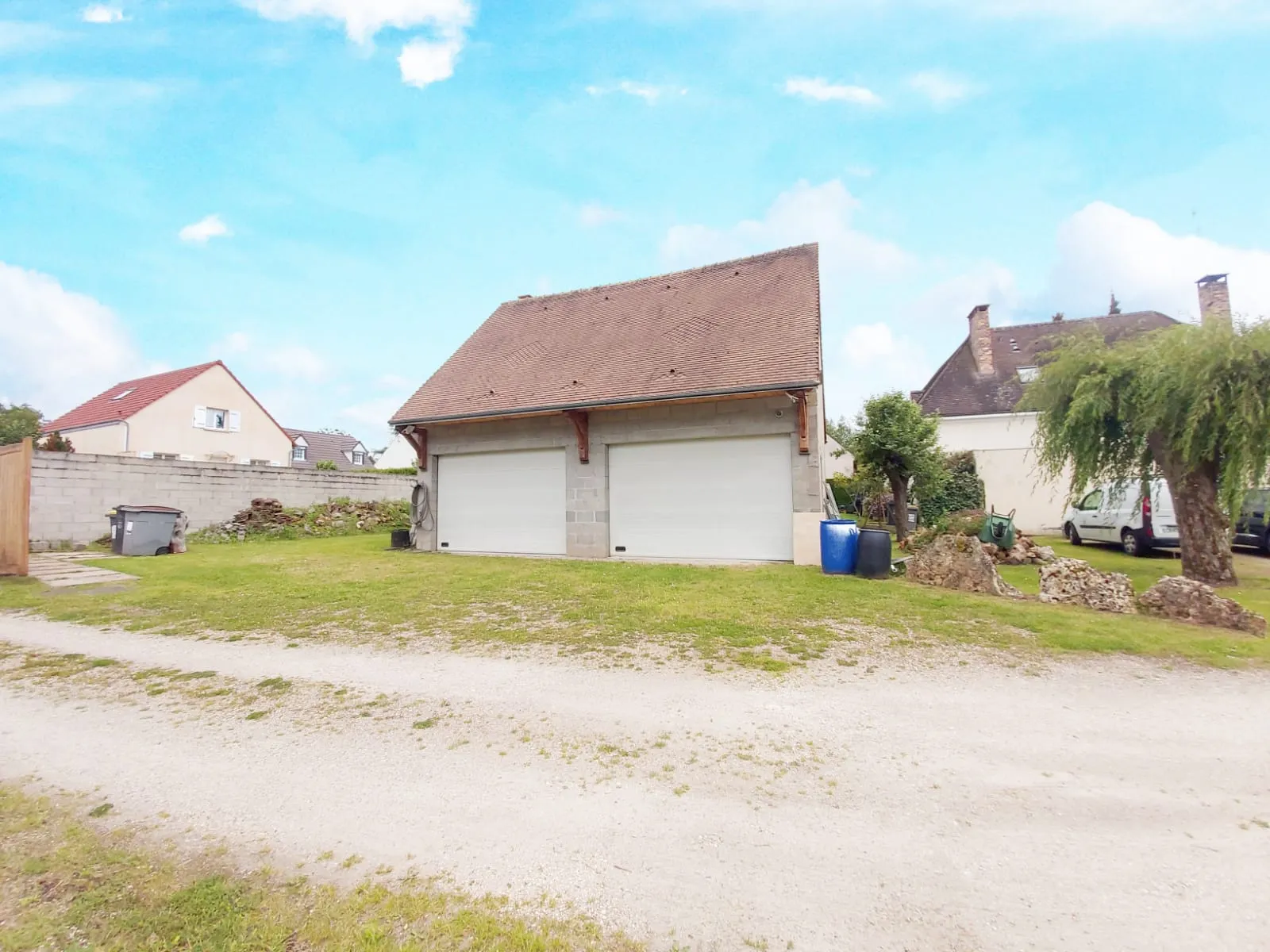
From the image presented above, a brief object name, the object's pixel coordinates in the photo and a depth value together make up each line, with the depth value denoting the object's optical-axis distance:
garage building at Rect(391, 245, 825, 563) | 11.41
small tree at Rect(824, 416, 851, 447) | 44.50
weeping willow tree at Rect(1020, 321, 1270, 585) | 8.68
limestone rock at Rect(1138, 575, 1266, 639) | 6.43
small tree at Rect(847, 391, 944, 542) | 14.90
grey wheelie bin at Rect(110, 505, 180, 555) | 13.34
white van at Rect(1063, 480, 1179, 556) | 12.66
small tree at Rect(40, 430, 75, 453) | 18.14
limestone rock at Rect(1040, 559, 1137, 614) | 7.33
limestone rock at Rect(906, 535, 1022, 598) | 8.32
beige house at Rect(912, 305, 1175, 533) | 18.19
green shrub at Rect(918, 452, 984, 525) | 18.03
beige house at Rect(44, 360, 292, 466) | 29.05
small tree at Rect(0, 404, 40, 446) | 39.78
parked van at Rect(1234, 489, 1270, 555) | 12.57
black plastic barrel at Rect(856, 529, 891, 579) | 9.32
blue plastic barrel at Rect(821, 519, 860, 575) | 9.80
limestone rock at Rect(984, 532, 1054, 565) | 11.83
